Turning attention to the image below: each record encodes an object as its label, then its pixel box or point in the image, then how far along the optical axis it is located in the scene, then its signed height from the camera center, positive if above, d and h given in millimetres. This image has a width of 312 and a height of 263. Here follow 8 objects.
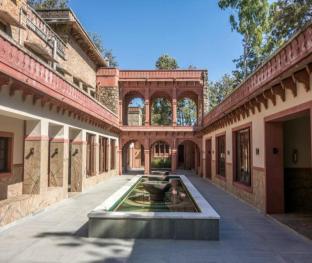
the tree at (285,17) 11950 +6678
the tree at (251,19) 13132 +7507
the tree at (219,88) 33082 +8078
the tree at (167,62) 31113 +10831
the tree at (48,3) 21488 +13095
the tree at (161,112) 31383 +4482
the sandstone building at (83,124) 5658 +789
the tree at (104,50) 30005 +12405
